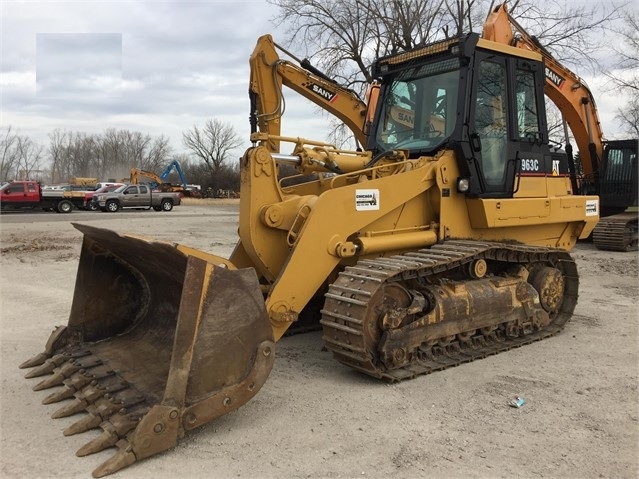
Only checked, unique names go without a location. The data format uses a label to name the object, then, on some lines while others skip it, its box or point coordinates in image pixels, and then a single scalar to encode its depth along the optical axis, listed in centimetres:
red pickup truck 2670
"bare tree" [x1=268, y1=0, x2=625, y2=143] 2086
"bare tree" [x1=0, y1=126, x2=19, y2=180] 7950
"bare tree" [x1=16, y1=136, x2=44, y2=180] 8339
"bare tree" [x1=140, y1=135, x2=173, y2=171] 8388
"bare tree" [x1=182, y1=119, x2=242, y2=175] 6862
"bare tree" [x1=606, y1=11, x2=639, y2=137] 2782
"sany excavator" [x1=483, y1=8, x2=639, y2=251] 920
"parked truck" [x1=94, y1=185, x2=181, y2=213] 2967
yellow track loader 354
